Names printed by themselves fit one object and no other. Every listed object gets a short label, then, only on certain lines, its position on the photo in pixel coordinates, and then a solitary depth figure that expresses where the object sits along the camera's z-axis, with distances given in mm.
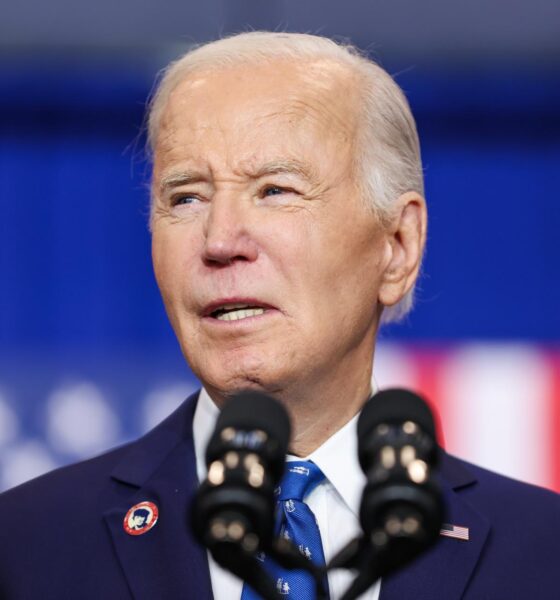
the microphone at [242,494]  3291
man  3603
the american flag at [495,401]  4214
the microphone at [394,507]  3297
